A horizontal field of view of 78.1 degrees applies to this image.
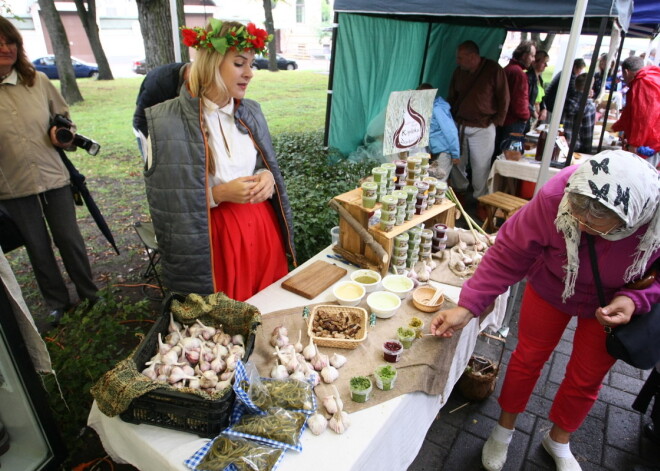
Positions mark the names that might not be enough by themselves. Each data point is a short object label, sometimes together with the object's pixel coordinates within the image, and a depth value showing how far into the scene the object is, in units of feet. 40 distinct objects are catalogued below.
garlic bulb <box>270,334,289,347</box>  5.80
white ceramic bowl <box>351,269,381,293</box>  7.50
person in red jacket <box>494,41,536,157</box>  18.57
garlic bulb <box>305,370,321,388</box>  5.31
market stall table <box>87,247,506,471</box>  4.34
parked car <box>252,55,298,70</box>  69.42
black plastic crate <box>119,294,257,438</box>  4.29
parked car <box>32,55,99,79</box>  48.26
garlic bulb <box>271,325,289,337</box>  5.95
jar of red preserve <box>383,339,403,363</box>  5.83
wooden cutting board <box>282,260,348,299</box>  7.27
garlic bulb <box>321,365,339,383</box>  5.39
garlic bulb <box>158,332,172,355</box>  5.10
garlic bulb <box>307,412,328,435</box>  4.63
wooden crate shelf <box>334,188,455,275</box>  7.80
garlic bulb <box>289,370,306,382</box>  5.23
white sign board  9.63
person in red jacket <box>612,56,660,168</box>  15.34
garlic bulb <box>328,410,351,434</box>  4.67
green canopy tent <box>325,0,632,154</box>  15.44
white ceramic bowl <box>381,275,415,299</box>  7.36
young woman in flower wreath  6.40
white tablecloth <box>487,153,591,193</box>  15.31
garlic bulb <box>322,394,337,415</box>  4.85
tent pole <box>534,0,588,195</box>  8.97
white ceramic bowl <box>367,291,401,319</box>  6.78
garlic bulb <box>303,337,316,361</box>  5.66
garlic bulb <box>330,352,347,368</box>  5.65
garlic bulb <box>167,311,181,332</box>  5.50
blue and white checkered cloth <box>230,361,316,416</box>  4.51
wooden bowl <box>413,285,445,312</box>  7.06
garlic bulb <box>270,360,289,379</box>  5.28
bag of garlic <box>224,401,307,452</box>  4.42
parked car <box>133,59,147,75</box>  50.79
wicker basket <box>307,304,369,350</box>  5.96
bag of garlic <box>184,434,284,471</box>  4.10
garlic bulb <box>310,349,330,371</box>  5.56
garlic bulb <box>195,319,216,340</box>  5.50
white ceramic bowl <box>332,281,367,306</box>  6.89
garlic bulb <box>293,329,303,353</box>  5.81
